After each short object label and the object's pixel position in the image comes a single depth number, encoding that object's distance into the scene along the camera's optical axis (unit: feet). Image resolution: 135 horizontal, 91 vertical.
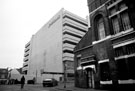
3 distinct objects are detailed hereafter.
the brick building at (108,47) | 36.86
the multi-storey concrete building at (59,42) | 157.48
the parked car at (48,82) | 65.26
